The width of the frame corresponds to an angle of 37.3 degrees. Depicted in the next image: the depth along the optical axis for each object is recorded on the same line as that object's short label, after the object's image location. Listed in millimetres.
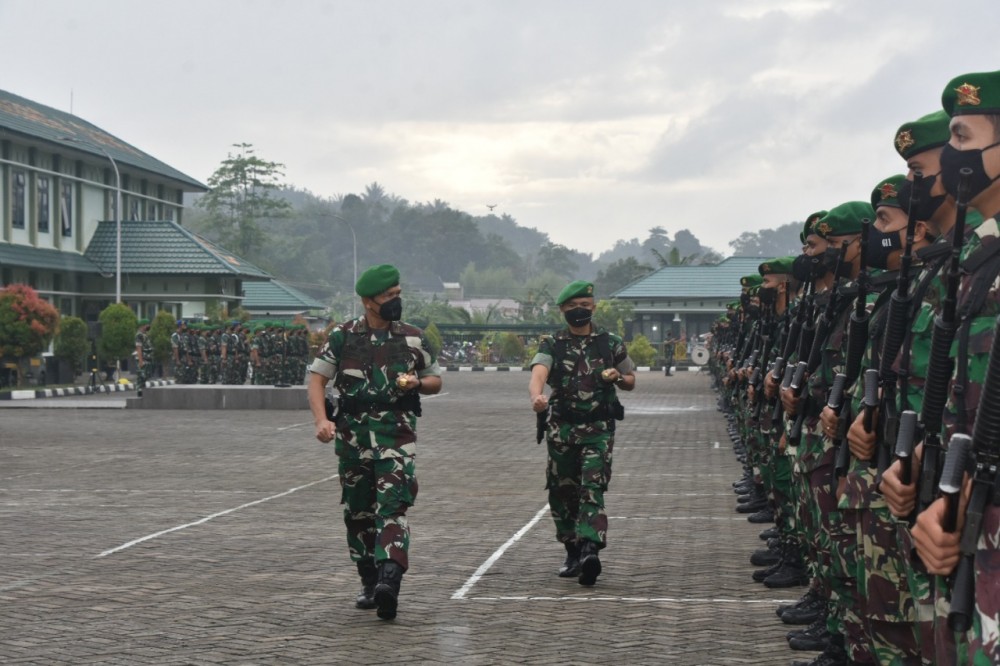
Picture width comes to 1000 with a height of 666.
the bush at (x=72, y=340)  41188
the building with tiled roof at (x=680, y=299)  72500
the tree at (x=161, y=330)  42344
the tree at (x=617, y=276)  116519
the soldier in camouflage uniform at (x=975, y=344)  3523
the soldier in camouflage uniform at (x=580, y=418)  9250
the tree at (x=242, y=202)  97250
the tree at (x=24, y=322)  37406
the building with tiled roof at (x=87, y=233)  49469
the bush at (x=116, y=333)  42125
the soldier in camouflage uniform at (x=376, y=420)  8273
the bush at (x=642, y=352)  62750
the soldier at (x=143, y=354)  37938
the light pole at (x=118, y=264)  47781
